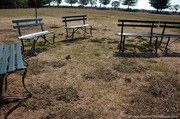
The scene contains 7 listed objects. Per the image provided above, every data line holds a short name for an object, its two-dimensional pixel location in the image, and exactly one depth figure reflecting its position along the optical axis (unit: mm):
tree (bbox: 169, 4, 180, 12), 104488
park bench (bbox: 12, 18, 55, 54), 6398
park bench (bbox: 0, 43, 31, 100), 3143
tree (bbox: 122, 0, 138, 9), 92125
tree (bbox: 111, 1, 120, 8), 134625
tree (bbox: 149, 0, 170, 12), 67688
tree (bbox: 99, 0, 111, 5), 109956
